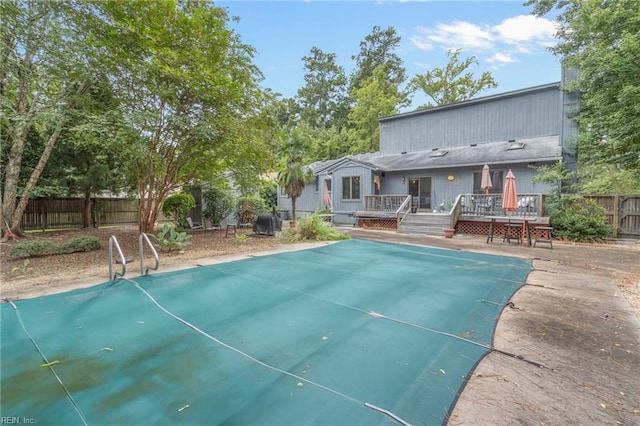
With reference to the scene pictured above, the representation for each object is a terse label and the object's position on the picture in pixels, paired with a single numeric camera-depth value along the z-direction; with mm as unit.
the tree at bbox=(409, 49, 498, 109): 24703
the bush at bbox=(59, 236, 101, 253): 7862
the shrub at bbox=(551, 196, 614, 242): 10477
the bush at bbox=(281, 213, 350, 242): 10133
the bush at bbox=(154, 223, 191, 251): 7961
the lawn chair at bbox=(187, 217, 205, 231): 12410
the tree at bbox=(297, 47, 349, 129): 35344
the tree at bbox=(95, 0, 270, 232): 7199
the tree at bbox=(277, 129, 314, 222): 13461
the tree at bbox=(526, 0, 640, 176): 8109
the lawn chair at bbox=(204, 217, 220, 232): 12901
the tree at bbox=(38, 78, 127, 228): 8688
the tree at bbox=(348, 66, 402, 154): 26188
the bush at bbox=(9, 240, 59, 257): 6984
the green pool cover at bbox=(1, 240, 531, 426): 2080
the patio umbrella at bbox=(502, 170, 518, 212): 10312
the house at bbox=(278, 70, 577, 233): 12883
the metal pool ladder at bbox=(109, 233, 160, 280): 5018
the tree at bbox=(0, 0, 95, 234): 7723
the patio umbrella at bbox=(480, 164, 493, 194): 11977
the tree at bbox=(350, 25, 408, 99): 32625
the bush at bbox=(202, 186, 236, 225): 13688
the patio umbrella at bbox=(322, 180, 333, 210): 16391
